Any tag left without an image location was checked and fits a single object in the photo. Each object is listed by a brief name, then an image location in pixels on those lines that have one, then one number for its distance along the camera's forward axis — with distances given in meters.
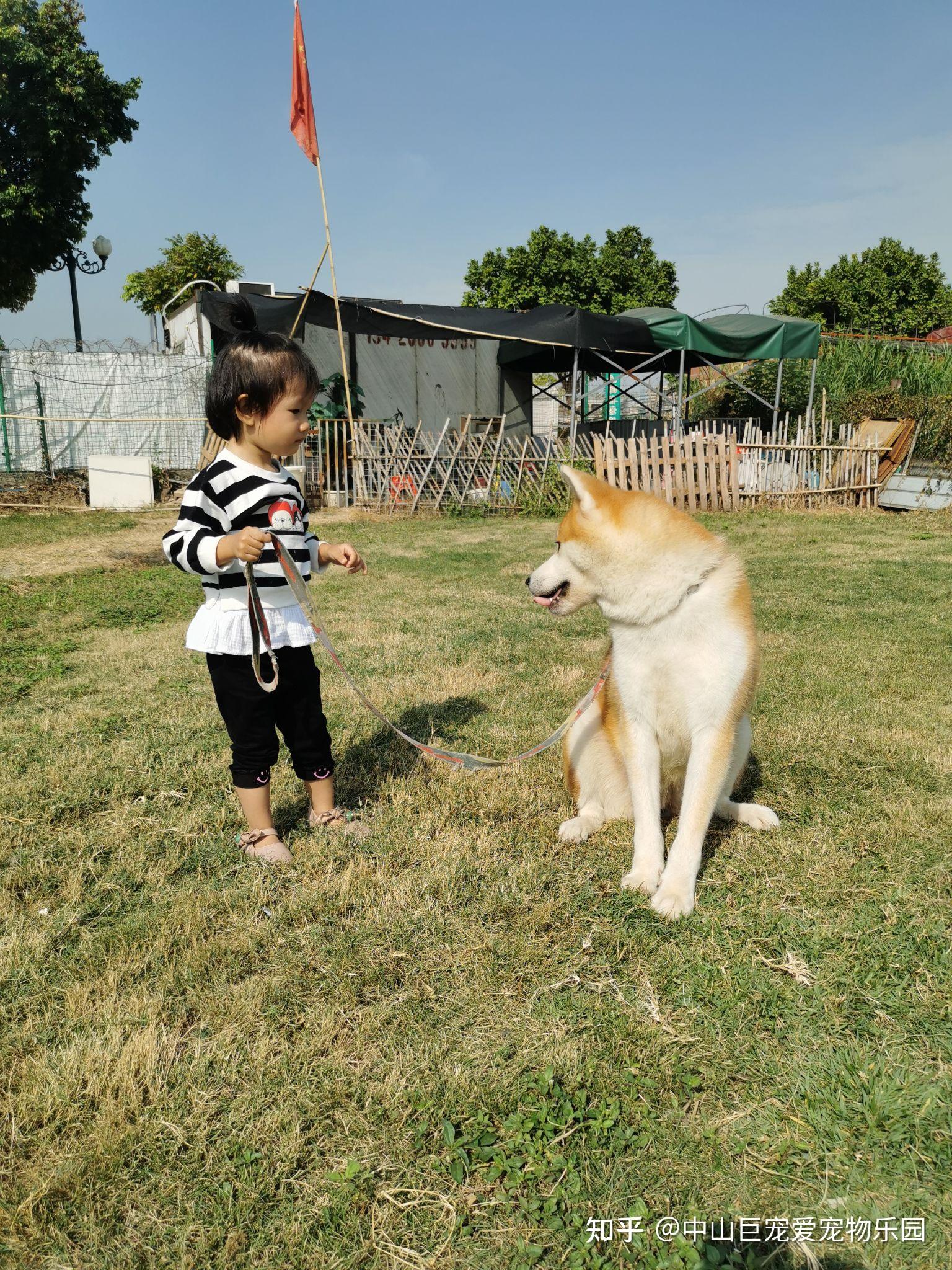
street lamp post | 19.95
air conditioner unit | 16.17
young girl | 2.57
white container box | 14.62
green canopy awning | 14.25
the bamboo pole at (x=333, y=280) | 10.63
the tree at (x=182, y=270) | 40.06
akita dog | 2.44
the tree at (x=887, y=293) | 40.12
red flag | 10.42
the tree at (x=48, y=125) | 19.72
